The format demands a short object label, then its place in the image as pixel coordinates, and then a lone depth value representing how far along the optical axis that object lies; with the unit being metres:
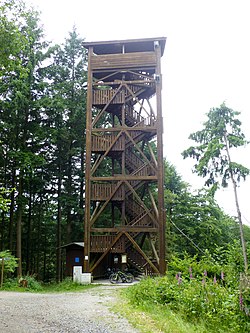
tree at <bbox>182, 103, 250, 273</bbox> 18.19
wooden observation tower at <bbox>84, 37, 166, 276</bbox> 18.48
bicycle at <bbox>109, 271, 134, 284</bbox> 16.86
